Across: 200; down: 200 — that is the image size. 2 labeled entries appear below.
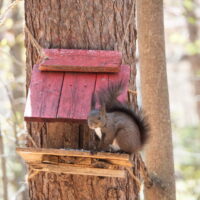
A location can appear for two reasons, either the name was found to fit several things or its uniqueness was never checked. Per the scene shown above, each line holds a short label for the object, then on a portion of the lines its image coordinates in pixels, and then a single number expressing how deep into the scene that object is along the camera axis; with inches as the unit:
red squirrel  236.5
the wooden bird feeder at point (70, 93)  231.8
